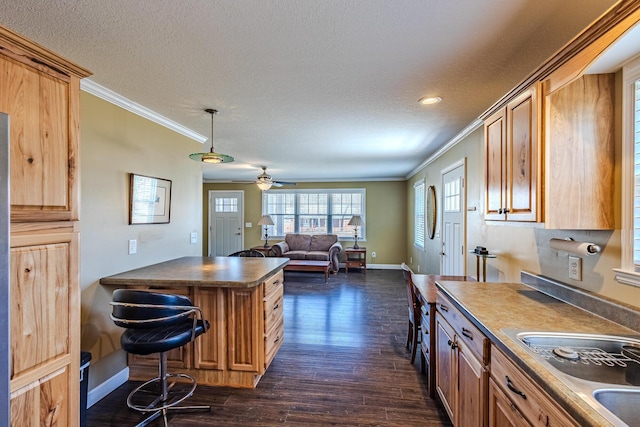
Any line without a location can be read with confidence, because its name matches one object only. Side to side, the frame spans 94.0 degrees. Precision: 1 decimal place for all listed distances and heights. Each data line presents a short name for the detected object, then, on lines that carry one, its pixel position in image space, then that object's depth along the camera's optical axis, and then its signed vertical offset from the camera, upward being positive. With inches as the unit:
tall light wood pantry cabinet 43.2 -2.6
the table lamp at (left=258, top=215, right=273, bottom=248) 296.4 -6.6
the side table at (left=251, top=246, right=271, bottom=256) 275.9 -33.1
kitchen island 92.8 -36.2
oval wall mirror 189.8 +2.6
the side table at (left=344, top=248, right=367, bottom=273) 278.2 -42.2
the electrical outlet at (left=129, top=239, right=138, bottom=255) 101.5 -11.0
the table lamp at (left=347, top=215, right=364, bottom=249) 286.2 -6.2
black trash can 72.4 -41.1
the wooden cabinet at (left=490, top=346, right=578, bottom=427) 35.1 -25.0
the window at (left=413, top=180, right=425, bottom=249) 233.6 +0.7
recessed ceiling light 95.6 +37.5
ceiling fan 218.0 +23.9
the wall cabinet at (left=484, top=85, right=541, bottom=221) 59.1 +12.4
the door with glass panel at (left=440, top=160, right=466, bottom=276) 138.9 -2.7
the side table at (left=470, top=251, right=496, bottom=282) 103.5 -17.7
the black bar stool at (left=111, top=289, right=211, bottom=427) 71.4 -30.0
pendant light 104.2 +20.3
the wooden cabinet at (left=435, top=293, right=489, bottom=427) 54.3 -32.7
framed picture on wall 101.7 +5.3
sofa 269.3 -32.0
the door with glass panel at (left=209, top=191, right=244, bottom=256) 325.4 -8.4
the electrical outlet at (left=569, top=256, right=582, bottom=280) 63.6 -11.4
